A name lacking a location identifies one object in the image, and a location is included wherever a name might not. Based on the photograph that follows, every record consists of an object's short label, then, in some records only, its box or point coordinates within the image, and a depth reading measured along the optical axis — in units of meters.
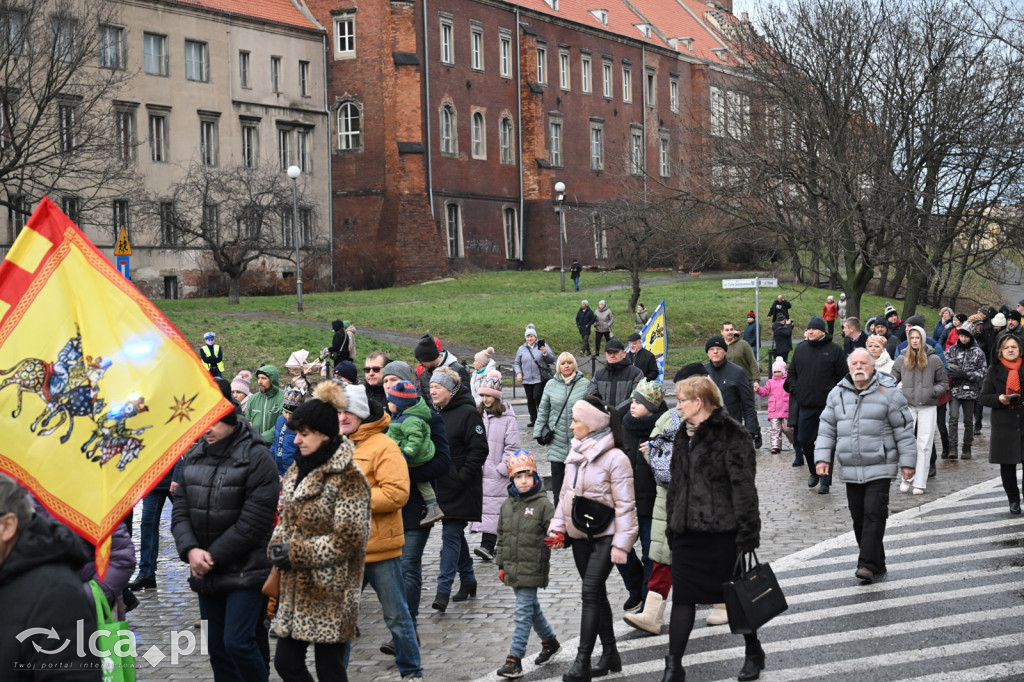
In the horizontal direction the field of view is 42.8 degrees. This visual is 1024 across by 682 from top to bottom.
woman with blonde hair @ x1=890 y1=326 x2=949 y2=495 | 15.75
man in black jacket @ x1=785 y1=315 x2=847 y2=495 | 15.92
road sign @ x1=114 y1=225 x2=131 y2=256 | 21.43
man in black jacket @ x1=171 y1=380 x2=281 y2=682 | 7.02
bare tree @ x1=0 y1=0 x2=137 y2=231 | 38.94
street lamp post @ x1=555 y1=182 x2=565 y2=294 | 52.19
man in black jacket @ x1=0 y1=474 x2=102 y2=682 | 4.27
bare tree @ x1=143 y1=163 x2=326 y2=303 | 52.41
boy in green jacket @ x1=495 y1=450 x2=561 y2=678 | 8.29
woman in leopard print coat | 6.35
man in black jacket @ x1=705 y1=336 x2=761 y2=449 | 15.70
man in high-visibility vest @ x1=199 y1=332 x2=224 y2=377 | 26.56
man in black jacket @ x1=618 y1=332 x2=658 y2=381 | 16.83
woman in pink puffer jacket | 8.09
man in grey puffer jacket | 10.52
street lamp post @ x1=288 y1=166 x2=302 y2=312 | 43.25
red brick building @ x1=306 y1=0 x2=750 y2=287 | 61.12
